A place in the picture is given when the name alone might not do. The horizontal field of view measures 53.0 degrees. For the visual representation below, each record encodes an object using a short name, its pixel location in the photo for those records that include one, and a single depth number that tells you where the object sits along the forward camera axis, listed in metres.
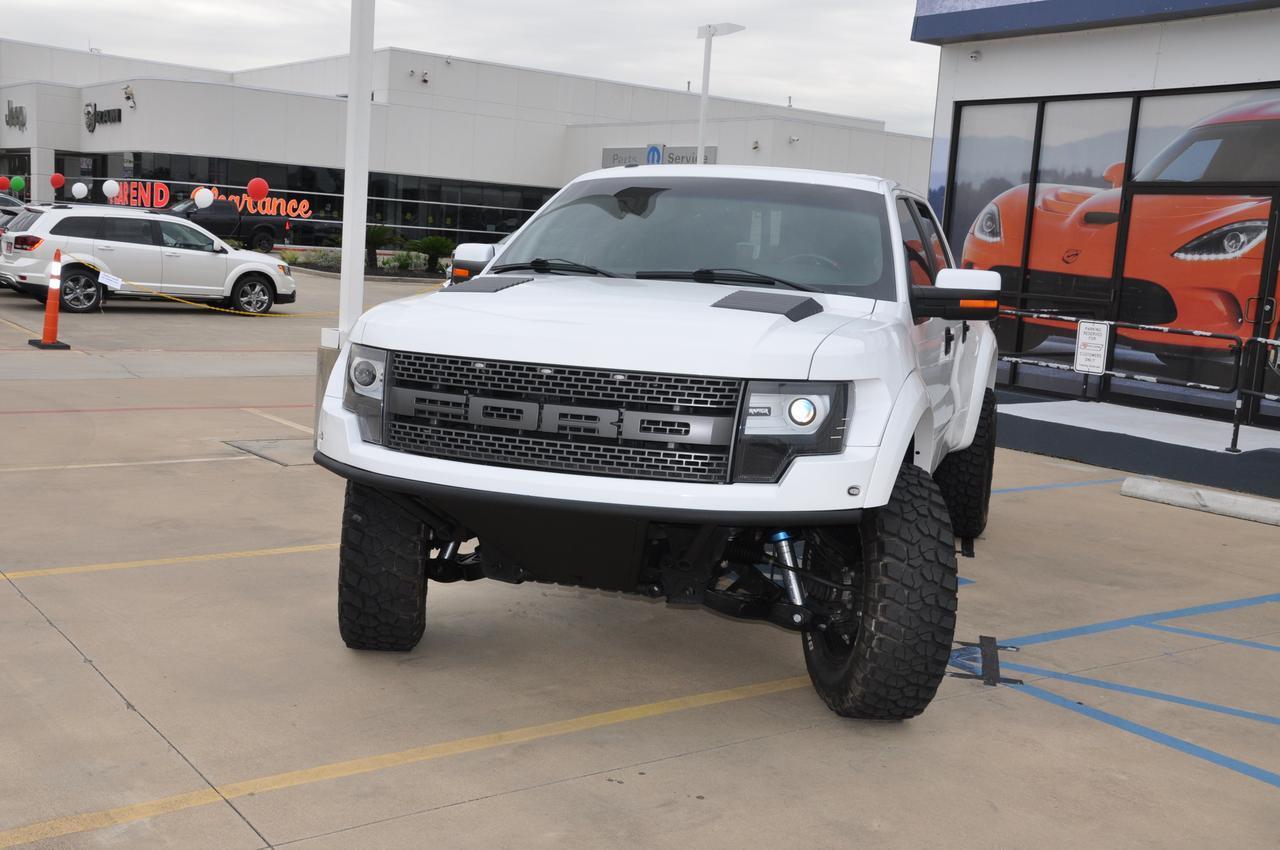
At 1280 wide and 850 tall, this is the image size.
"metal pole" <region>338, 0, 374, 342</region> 9.35
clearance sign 44.53
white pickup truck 4.17
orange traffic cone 15.41
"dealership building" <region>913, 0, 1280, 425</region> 13.31
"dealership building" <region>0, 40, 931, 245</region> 44.25
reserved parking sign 13.78
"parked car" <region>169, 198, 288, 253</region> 41.38
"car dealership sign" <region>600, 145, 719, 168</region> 41.73
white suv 19.88
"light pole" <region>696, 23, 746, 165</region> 27.17
